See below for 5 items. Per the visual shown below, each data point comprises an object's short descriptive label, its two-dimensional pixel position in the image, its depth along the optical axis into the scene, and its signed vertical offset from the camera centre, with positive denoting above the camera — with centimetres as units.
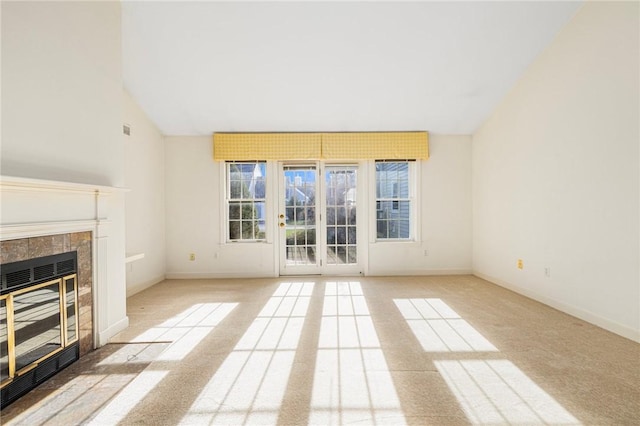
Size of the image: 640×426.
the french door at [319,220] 491 -14
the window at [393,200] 494 +19
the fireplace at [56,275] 174 -45
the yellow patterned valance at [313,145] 467 +106
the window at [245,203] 488 +14
